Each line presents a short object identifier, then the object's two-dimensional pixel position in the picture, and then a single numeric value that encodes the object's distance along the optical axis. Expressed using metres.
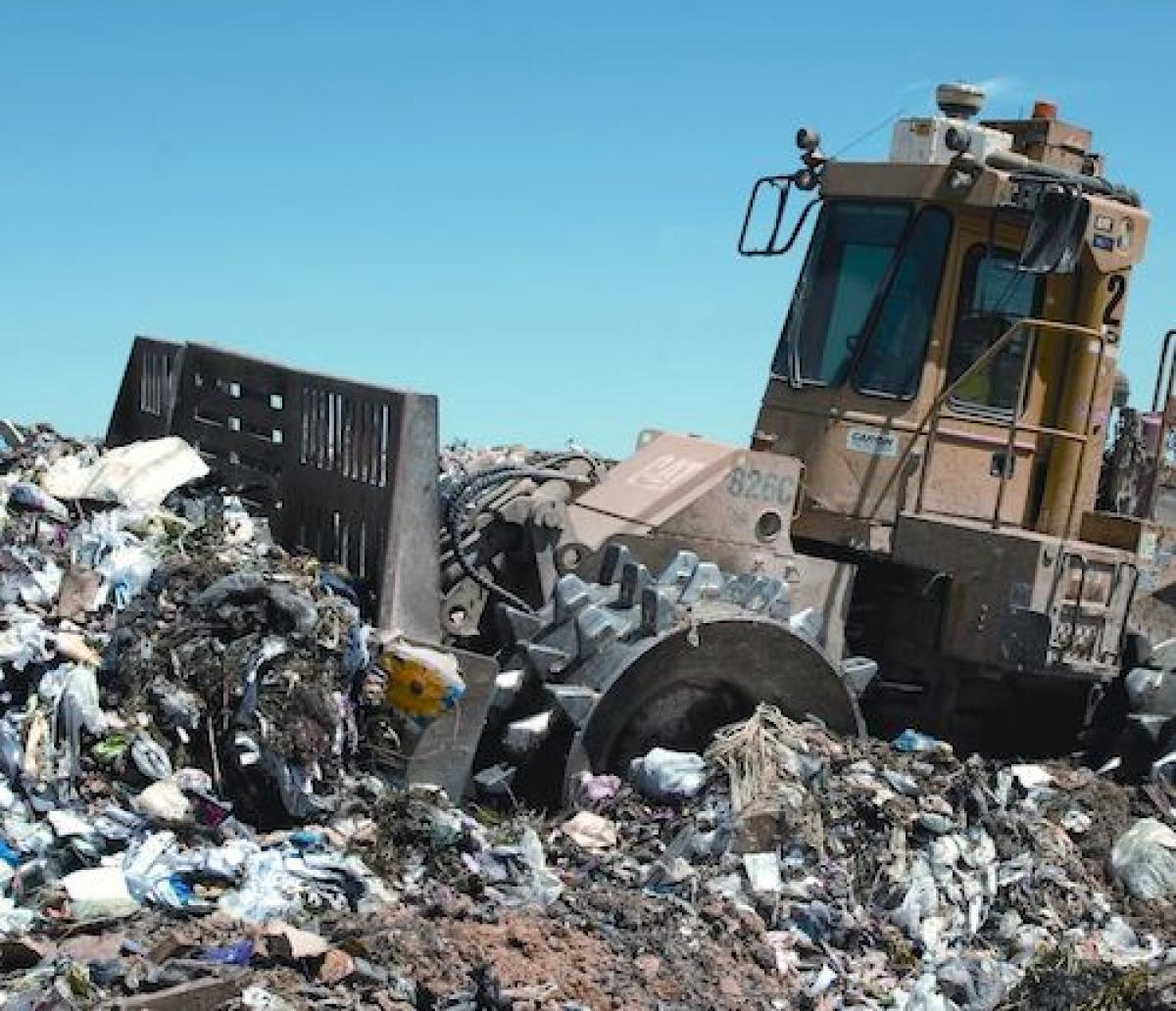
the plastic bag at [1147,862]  7.04
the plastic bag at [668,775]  6.71
